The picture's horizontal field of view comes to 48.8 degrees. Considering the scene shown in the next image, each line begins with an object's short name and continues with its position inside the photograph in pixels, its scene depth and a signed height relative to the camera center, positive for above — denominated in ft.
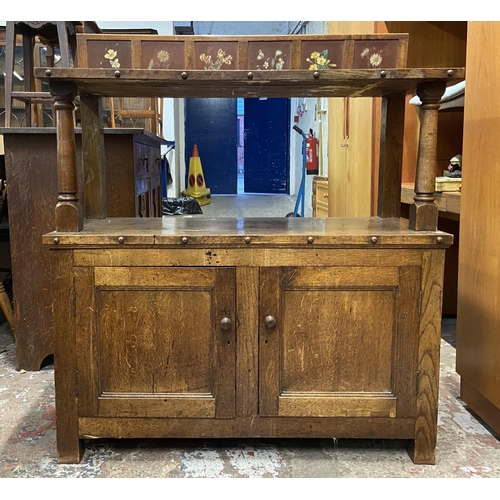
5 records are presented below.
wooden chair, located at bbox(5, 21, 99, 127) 10.28 +2.55
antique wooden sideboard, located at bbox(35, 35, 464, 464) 5.40 -1.35
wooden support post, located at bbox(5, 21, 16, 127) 10.29 +2.04
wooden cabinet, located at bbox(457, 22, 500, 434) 6.34 -0.79
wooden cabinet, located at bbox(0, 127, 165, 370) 8.10 -0.44
